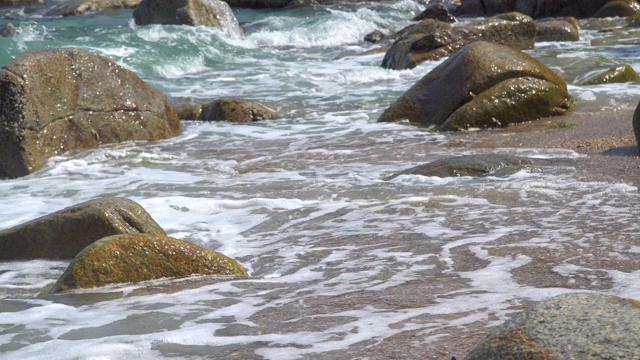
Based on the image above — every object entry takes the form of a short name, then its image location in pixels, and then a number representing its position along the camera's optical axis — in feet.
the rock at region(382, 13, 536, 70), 52.80
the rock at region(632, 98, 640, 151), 26.32
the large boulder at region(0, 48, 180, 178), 31.45
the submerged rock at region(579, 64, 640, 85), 40.88
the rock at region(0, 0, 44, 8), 119.24
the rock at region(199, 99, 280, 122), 39.64
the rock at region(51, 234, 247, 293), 17.94
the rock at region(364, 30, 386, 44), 75.05
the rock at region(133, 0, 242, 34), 76.59
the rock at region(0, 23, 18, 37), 80.44
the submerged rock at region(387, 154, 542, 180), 25.21
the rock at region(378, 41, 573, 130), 34.09
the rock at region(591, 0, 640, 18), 79.38
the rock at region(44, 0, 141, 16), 104.68
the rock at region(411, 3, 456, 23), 79.20
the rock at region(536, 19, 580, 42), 63.31
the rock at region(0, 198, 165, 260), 20.27
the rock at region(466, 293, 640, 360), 9.35
